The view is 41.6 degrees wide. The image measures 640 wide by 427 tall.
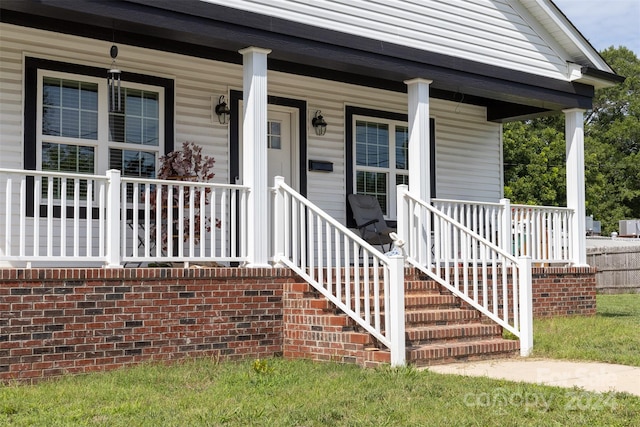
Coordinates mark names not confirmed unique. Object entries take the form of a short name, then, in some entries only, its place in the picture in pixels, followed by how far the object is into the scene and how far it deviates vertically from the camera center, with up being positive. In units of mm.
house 8508 +1646
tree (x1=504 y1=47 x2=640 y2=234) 35094 +3917
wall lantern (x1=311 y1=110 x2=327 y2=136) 12031 +1705
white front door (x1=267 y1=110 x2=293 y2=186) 11727 +1378
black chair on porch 11969 +327
